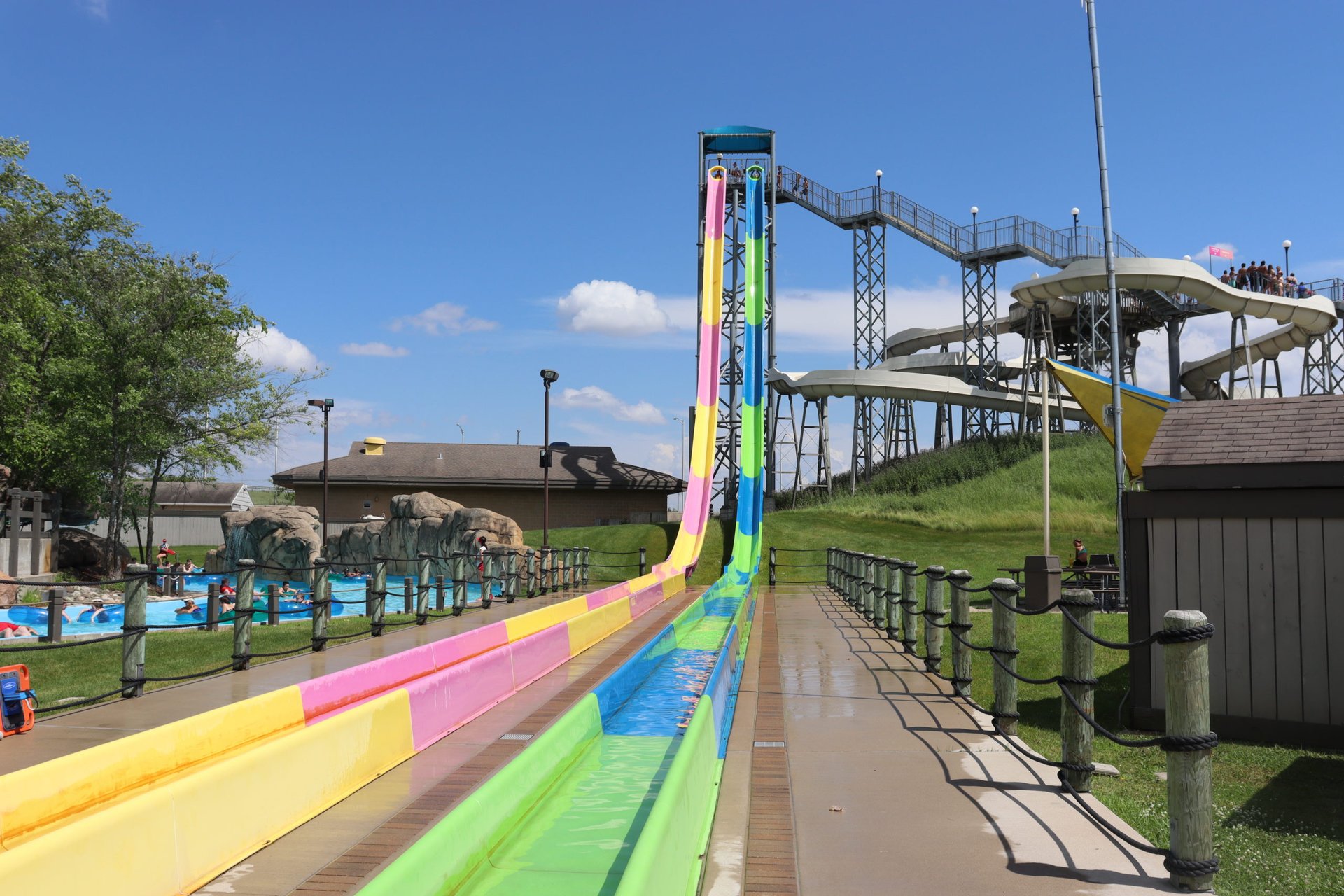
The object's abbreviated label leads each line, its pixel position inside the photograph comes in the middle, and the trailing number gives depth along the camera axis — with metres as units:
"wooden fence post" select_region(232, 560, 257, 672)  9.97
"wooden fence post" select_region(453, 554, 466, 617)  16.08
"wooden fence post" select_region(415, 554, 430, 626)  14.85
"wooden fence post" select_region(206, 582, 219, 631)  12.70
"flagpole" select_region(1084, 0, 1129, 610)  14.76
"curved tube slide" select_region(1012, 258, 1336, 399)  32.41
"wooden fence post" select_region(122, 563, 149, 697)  8.38
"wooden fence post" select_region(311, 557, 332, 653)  11.63
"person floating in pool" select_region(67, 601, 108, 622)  21.44
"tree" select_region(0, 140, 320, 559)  26.31
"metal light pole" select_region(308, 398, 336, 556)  32.25
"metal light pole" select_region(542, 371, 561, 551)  27.89
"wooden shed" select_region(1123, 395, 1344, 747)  8.21
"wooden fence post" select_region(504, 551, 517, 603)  18.89
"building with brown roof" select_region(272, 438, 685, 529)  43.41
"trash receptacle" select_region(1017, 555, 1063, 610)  14.55
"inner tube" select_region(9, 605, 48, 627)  20.80
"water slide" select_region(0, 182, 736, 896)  4.12
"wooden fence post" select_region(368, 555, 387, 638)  13.26
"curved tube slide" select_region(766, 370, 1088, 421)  36.47
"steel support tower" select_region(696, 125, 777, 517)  35.69
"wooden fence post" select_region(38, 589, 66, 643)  12.45
